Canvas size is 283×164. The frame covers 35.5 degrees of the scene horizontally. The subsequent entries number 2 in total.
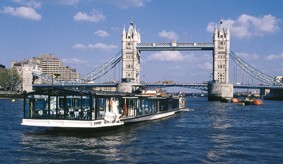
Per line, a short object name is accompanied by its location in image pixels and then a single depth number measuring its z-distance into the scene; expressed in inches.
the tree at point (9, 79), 5142.7
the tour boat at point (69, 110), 1090.7
